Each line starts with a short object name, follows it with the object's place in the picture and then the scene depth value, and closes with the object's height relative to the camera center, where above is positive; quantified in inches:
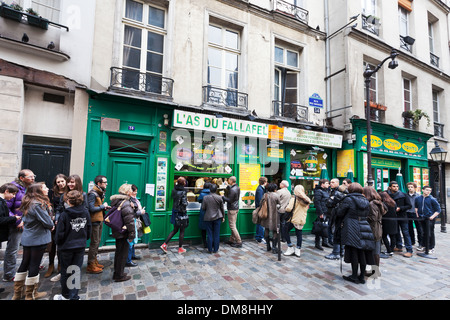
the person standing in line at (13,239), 139.3 -44.3
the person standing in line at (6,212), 127.8 -25.0
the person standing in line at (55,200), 147.6 -20.3
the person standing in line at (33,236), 115.9 -34.8
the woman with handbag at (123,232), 140.3 -38.0
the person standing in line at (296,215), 209.2 -37.3
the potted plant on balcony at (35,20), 189.9 +129.1
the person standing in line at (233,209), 228.2 -35.7
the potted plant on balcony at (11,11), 180.7 +129.6
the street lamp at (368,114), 242.3 +73.5
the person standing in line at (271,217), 209.3 -38.3
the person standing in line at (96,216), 155.2 -32.2
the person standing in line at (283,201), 222.7 -25.0
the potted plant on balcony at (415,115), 374.6 +108.8
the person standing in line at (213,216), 206.5 -38.8
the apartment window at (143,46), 228.8 +135.0
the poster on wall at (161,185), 223.8 -12.2
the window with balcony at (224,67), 266.1 +132.8
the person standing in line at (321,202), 224.2 -25.3
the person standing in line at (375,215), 170.1 -27.9
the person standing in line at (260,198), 244.1 -24.8
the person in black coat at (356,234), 150.0 -38.1
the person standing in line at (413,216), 237.6 -39.5
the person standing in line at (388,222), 211.6 -41.5
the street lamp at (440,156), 337.4 +36.5
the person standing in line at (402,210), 224.7 -31.5
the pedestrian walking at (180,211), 202.8 -34.2
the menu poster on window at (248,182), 264.2 -8.3
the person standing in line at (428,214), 226.5 -35.2
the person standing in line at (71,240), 115.7 -36.2
